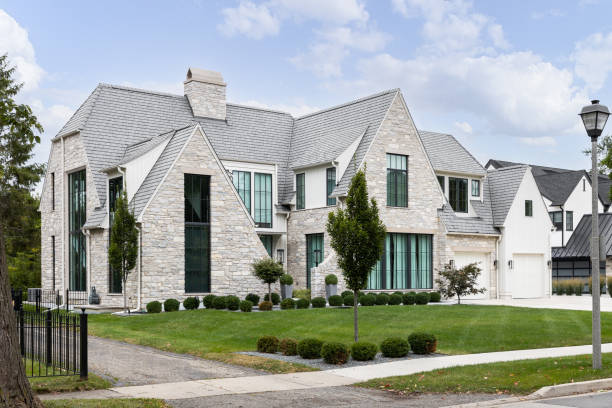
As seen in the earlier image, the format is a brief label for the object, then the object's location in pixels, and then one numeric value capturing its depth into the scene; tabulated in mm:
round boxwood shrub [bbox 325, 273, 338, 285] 29688
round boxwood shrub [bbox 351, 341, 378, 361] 14905
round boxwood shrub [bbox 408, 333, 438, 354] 15711
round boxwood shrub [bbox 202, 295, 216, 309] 26562
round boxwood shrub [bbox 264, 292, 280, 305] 28281
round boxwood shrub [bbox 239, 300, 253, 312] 25047
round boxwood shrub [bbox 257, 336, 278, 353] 16078
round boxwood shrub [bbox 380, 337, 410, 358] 15266
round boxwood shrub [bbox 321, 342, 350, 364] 14469
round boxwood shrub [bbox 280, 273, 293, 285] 29453
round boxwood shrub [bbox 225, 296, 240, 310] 26031
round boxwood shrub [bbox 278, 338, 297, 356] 15602
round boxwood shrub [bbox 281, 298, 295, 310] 26391
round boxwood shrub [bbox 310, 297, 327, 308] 26969
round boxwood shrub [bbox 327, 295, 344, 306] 27391
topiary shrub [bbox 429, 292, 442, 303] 31797
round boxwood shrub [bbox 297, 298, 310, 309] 26438
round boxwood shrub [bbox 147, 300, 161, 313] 25391
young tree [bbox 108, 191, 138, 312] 25625
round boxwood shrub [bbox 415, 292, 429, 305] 30109
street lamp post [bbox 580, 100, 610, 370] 12938
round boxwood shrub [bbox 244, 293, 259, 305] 28073
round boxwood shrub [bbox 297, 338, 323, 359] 15016
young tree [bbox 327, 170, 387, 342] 16172
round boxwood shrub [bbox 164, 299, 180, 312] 25781
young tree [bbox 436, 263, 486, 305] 29516
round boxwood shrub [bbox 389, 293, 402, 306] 29302
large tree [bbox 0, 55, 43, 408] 8484
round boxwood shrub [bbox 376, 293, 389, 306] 28672
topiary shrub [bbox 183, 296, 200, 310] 26141
